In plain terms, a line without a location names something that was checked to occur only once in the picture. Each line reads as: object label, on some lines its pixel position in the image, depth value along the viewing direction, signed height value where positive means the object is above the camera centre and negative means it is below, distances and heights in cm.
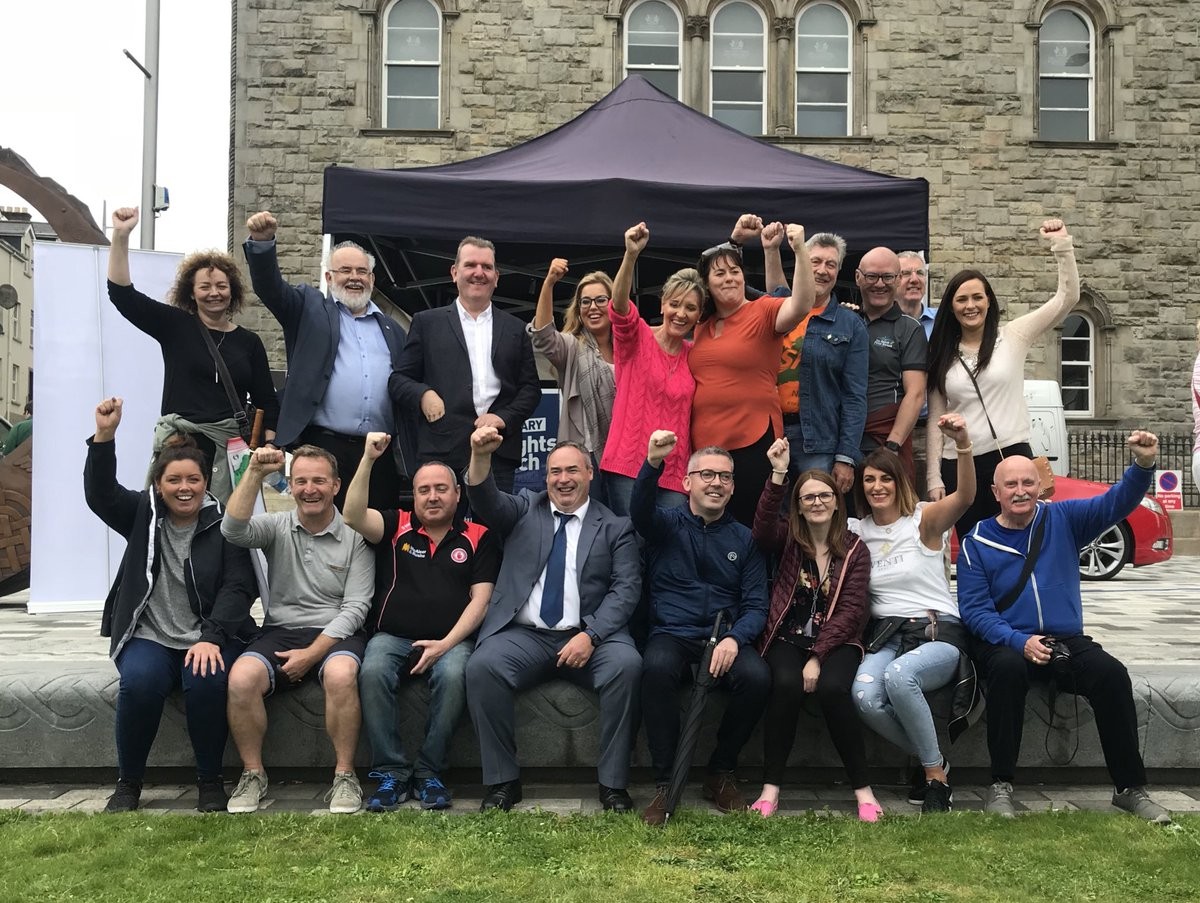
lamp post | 1380 +418
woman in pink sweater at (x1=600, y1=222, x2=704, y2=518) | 470 +40
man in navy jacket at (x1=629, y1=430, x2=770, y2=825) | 428 -48
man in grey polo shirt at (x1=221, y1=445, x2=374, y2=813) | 429 -54
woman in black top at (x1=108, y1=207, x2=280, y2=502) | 521 +55
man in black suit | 506 +46
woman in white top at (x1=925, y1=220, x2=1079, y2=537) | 482 +46
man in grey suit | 427 -53
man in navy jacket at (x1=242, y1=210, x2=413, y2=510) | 507 +44
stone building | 1709 +554
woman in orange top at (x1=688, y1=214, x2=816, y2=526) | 473 +40
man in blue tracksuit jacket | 421 -51
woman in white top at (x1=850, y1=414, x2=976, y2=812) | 424 -53
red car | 1165 -63
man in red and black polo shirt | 434 -53
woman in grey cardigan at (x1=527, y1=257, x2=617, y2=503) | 511 +53
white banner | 805 +52
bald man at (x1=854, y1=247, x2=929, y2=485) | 492 +51
